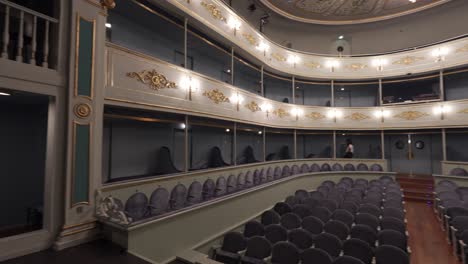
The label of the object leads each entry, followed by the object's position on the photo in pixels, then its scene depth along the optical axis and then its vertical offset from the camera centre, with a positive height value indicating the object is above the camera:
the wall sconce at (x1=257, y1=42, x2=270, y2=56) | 9.84 +4.00
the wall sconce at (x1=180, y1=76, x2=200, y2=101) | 6.04 +1.49
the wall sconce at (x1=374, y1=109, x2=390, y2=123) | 12.09 +1.45
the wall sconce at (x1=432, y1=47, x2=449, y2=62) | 10.89 +4.07
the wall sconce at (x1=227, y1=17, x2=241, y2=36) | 7.95 +4.00
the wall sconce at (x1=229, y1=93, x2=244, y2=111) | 8.03 +1.49
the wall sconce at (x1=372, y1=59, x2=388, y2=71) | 12.34 +4.09
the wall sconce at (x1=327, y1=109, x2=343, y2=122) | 12.85 +1.54
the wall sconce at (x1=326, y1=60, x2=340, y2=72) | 12.93 +4.20
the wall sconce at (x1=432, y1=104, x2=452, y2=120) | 10.63 +1.47
